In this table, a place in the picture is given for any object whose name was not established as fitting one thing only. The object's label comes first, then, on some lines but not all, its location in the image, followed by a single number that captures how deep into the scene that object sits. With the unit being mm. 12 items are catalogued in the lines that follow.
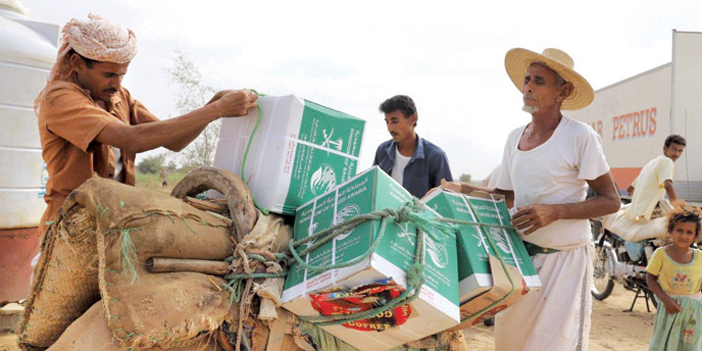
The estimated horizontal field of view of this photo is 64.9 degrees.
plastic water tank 4863
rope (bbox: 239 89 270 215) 2176
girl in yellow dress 4250
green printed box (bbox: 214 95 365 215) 2072
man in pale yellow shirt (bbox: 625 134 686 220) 6552
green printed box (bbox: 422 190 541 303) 1972
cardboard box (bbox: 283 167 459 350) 1642
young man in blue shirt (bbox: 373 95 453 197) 4246
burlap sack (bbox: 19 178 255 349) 1547
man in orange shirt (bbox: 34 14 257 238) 2018
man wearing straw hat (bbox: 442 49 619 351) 2520
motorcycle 6422
